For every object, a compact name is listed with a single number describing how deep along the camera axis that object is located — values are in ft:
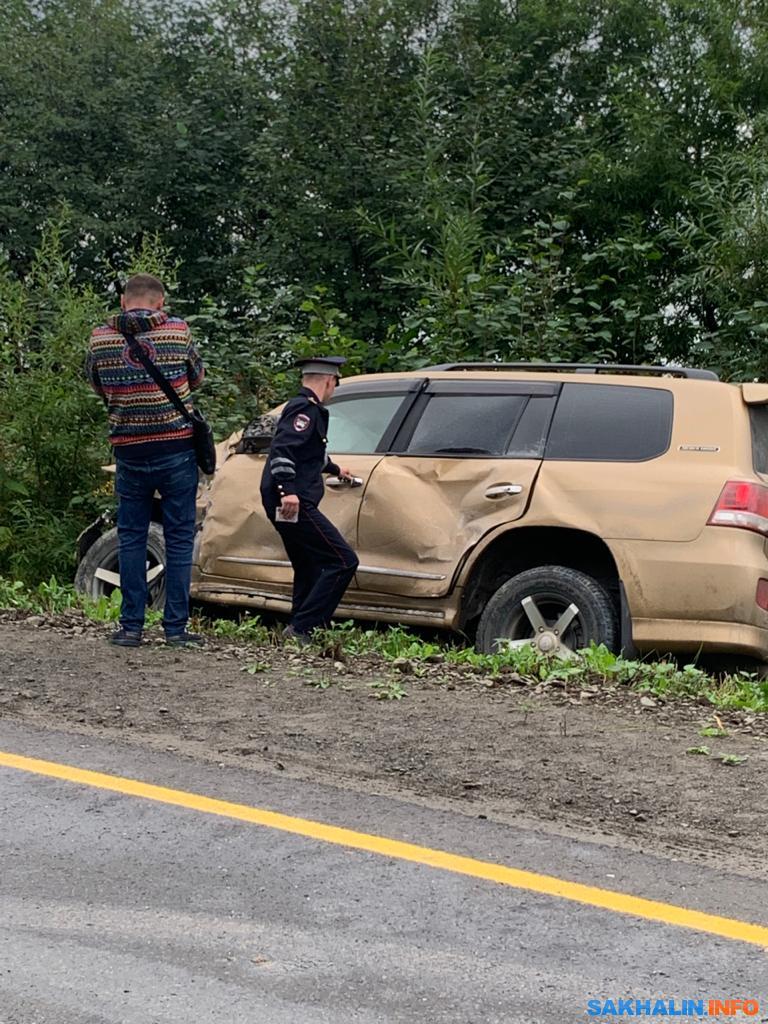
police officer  27.07
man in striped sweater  26.09
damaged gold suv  24.48
